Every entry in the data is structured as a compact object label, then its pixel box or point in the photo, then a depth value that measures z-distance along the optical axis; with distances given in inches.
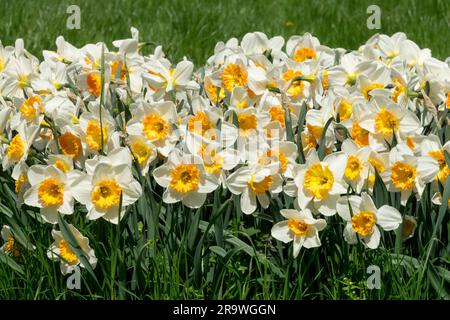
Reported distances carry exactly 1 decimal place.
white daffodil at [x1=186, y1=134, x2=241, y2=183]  97.4
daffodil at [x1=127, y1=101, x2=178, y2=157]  101.6
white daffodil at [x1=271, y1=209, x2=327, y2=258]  93.0
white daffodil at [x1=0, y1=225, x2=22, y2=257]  104.5
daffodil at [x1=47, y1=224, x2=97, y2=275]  95.4
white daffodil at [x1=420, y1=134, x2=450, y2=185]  97.4
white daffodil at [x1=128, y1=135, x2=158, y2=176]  101.0
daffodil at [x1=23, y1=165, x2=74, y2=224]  95.3
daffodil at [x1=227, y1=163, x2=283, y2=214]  96.0
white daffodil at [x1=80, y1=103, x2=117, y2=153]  101.3
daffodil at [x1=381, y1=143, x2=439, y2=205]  95.1
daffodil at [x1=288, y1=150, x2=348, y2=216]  94.3
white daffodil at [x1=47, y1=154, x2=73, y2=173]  98.2
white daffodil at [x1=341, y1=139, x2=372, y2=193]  97.8
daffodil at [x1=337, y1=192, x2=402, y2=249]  92.8
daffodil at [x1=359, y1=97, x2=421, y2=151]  101.7
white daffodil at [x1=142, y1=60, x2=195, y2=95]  110.3
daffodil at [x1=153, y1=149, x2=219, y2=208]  94.8
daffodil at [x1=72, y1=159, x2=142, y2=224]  93.4
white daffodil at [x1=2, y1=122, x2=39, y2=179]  100.1
